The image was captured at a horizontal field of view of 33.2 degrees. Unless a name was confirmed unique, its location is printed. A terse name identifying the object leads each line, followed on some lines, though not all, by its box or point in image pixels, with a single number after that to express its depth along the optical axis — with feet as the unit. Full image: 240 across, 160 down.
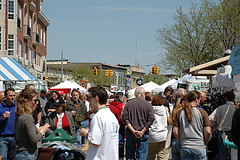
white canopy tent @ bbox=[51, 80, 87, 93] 93.40
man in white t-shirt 16.66
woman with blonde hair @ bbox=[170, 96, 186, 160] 26.11
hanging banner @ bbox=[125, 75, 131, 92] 95.14
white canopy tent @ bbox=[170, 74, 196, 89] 61.72
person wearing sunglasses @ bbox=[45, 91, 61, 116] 39.19
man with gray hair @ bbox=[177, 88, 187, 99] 32.14
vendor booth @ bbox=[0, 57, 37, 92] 45.87
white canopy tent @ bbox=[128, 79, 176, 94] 84.38
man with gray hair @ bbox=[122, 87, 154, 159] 28.86
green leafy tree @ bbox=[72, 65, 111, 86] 241.98
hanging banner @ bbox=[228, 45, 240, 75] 27.89
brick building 110.22
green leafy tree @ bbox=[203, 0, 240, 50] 74.38
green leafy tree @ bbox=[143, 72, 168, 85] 342.23
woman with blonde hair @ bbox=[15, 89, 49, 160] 18.11
